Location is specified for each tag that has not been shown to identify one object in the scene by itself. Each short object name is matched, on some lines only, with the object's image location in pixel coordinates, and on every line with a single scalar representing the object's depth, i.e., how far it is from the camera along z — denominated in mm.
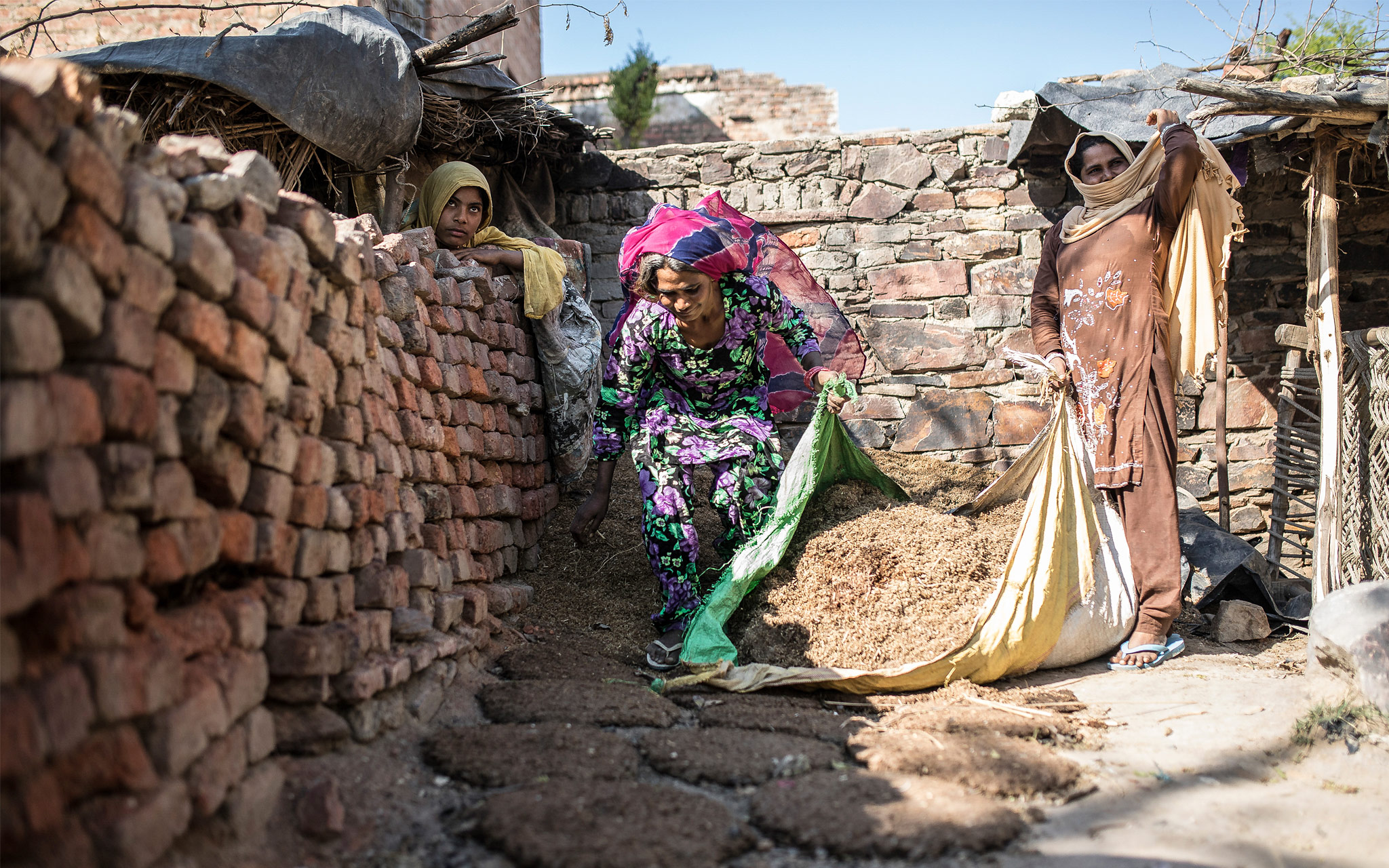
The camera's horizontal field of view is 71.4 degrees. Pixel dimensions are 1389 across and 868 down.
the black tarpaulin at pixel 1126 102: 4633
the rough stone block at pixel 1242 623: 3775
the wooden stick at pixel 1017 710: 2893
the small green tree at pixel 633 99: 13367
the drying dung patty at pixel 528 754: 2295
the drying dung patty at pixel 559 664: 3162
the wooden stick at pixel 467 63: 4398
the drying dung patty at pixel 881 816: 2010
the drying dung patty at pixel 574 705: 2713
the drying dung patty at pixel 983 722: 2729
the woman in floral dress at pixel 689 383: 3701
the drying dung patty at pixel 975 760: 2334
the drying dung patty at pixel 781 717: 2750
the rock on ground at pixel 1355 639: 2754
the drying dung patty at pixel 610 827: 1886
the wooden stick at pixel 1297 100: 3637
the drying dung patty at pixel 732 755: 2400
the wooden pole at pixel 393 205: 4754
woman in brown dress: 3547
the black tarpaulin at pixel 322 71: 3445
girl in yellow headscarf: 4203
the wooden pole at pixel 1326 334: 3982
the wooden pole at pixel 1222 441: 5070
